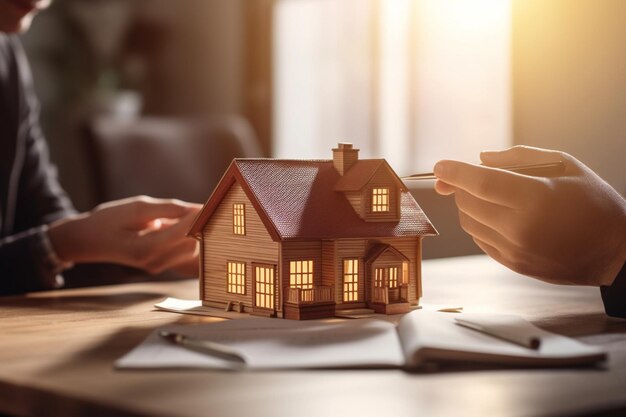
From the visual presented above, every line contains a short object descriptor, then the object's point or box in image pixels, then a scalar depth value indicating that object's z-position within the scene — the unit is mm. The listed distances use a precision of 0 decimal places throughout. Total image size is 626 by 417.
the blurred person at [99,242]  1345
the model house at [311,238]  998
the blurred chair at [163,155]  2303
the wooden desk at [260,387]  616
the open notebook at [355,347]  753
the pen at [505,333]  794
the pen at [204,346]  769
